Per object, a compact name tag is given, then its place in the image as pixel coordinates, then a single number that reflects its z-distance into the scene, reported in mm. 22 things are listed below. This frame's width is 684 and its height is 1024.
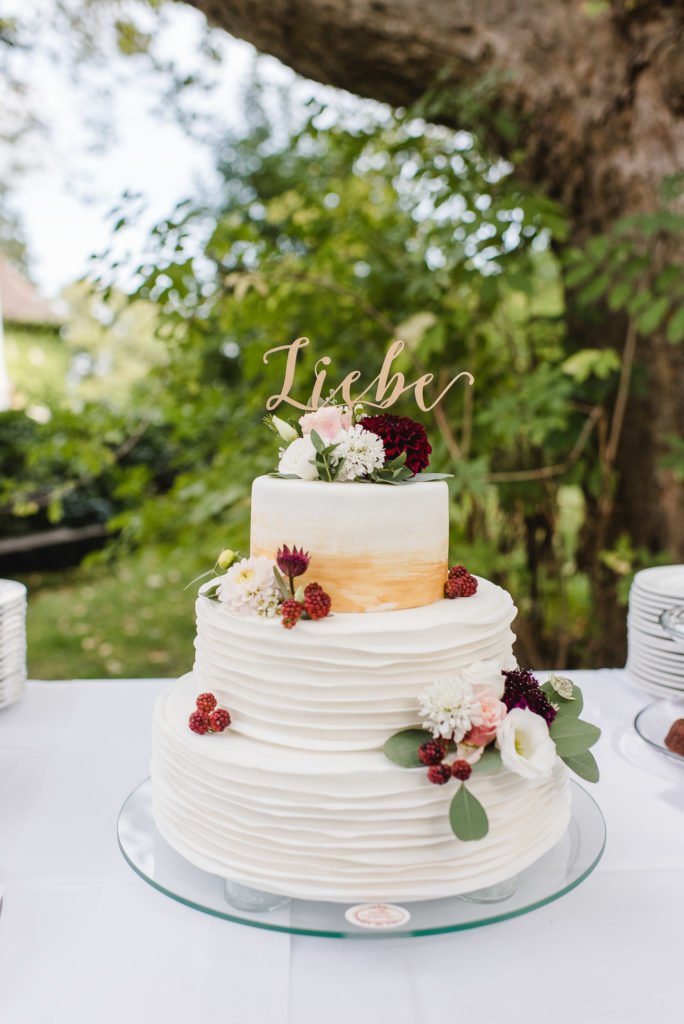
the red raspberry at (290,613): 1271
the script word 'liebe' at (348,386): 1568
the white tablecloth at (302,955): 1035
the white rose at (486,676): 1240
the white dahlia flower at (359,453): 1447
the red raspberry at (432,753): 1170
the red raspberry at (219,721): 1329
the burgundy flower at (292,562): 1298
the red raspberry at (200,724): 1334
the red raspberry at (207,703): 1348
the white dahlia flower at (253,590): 1360
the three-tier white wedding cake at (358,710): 1179
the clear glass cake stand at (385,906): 1132
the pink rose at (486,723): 1193
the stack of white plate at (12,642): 1940
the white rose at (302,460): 1488
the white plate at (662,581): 1988
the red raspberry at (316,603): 1307
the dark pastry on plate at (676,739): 1720
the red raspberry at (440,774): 1146
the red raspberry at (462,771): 1146
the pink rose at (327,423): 1494
